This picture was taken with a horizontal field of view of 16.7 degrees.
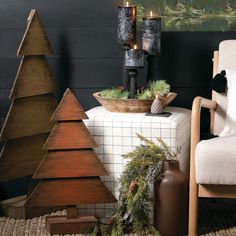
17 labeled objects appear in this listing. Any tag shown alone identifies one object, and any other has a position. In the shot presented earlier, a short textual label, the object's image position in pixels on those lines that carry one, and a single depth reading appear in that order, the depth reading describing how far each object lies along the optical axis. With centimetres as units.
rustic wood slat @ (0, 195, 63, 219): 403
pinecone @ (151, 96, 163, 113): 379
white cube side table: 371
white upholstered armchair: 337
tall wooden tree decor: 398
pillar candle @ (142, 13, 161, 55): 400
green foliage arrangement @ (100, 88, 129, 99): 393
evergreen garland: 359
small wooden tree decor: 370
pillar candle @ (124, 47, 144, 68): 385
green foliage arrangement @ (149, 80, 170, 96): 391
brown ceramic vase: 360
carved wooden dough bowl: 383
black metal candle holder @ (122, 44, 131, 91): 405
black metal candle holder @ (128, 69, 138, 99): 392
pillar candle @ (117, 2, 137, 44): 399
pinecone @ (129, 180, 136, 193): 359
